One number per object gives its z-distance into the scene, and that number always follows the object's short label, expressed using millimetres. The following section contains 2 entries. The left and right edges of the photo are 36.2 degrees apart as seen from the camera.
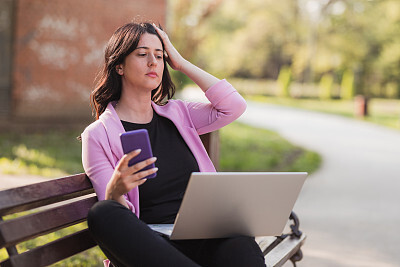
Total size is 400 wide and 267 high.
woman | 2146
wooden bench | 2111
